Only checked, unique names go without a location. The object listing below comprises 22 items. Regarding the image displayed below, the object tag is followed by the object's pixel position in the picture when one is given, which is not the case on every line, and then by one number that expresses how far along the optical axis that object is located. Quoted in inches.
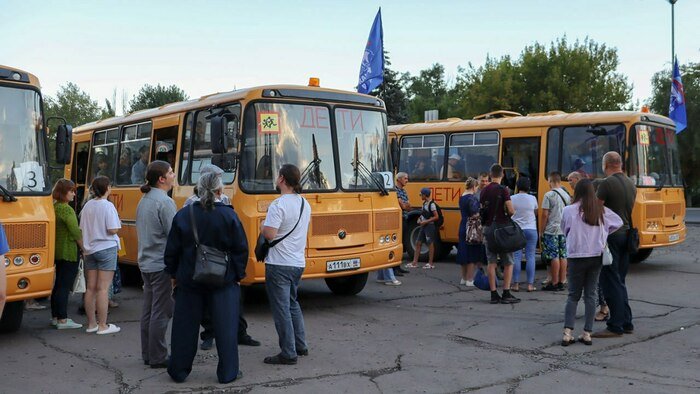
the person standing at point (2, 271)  202.7
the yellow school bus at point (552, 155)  512.4
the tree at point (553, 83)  1646.2
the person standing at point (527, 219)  430.3
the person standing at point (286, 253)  259.8
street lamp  1218.0
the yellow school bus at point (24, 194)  297.1
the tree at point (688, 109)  1485.2
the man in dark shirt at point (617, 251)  308.3
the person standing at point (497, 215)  389.1
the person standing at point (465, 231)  447.8
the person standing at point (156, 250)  258.5
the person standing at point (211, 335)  295.6
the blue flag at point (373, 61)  711.1
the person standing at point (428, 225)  530.6
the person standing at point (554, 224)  433.1
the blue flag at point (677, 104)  867.4
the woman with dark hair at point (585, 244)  288.0
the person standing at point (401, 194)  510.6
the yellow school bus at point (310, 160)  361.7
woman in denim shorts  313.7
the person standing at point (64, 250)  327.6
